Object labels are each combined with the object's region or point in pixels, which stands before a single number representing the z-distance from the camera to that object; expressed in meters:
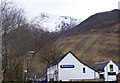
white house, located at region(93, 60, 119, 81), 57.04
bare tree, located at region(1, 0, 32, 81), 23.14
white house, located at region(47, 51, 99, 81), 52.00
